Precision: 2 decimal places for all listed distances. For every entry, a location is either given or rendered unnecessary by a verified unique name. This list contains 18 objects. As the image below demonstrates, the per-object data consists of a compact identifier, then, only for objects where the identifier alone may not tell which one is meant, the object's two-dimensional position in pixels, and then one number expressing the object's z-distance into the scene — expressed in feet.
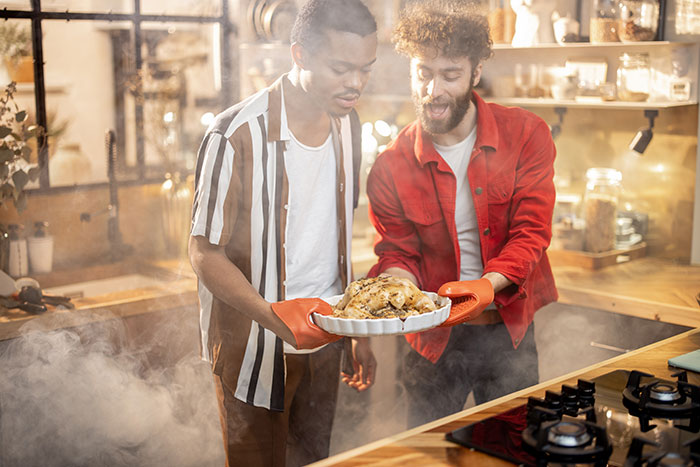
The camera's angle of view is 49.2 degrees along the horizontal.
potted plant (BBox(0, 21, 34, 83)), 7.47
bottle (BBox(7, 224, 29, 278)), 7.52
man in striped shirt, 5.59
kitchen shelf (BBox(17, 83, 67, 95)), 7.68
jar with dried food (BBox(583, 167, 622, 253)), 8.40
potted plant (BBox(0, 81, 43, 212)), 7.19
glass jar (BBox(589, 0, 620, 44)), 8.02
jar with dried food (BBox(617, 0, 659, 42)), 7.79
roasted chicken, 4.83
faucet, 8.46
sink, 8.22
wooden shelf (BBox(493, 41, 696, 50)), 7.80
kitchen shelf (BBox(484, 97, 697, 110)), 7.92
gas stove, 3.26
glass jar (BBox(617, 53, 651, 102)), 8.16
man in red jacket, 6.40
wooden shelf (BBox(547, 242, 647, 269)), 8.38
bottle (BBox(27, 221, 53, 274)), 7.81
